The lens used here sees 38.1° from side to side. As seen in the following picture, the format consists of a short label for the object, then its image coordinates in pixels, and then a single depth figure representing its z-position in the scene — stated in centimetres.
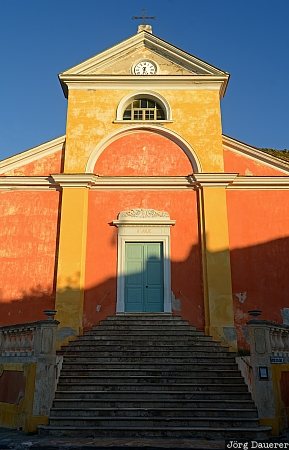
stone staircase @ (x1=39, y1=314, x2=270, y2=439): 733
